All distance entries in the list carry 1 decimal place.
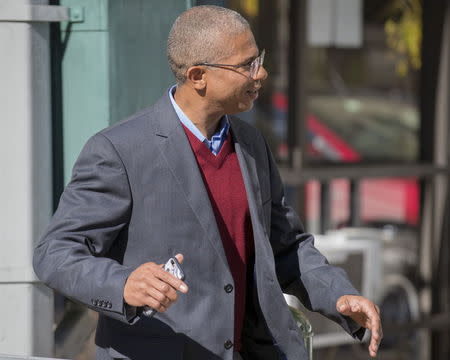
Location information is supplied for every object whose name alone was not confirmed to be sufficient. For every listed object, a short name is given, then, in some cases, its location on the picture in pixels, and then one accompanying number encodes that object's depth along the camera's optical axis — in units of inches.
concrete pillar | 252.7
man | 211.3
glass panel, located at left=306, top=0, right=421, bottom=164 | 549.3
